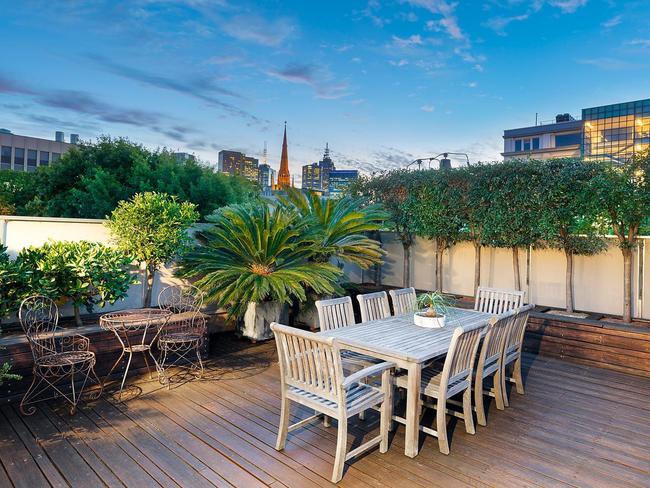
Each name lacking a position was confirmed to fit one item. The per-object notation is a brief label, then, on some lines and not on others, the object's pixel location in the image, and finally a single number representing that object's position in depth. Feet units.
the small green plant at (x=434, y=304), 12.50
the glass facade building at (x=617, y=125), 147.23
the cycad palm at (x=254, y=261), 17.60
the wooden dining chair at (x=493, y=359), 10.75
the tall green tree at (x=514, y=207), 19.86
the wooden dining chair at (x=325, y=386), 8.00
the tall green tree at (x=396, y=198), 25.17
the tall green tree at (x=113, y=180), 34.63
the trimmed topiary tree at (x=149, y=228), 16.21
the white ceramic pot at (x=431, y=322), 12.17
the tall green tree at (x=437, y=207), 23.11
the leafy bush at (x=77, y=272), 13.00
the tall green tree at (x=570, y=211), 18.30
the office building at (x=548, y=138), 135.54
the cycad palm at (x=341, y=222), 21.44
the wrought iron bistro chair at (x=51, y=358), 11.00
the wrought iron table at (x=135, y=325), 12.60
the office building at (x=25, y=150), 197.06
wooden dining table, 9.12
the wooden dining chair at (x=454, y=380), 9.16
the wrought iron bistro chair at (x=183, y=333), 13.94
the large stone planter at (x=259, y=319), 19.03
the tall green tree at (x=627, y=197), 16.10
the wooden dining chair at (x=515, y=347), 12.21
